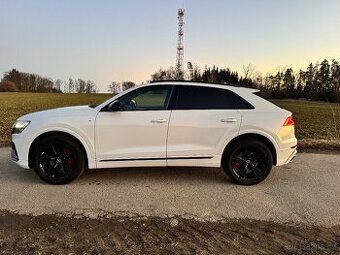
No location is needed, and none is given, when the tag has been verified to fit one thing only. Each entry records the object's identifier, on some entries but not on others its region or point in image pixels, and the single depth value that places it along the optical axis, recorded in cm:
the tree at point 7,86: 11988
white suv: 581
